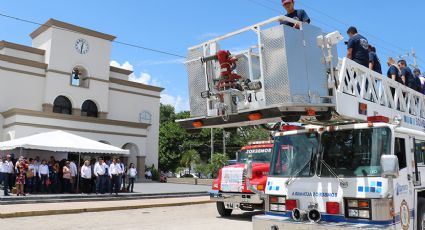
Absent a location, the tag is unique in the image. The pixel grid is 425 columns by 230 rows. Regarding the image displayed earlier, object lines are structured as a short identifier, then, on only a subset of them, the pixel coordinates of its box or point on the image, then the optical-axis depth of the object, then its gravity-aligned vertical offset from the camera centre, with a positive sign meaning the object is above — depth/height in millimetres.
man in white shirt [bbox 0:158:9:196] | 17547 -303
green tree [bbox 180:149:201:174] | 47938 +1521
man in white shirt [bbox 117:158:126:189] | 20281 +176
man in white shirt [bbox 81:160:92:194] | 20000 -137
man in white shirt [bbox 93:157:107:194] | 19609 -222
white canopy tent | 19672 +1265
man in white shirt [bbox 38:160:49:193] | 19516 -188
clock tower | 32250 +8730
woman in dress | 18031 -298
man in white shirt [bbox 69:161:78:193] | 20375 -101
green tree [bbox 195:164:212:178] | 42969 +297
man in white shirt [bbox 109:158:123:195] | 19875 -118
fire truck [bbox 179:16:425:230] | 6258 +701
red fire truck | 12109 -374
